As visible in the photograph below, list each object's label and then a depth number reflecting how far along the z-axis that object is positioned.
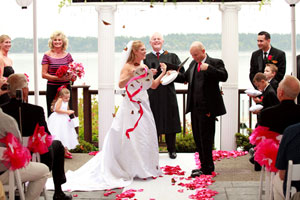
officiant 6.47
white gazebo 6.92
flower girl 6.32
